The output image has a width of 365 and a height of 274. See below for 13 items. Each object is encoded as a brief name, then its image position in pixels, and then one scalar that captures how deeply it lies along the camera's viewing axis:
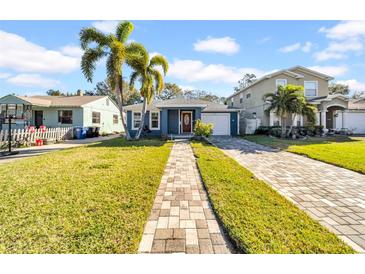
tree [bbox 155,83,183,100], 47.88
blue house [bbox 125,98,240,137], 17.48
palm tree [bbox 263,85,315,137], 15.02
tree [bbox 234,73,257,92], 52.00
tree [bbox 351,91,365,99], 52.78
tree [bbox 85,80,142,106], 47.58
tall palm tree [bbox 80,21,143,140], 12.48
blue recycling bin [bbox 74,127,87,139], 18.94
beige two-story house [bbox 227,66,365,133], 20.42
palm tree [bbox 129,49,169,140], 13.45
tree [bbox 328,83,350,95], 45.61
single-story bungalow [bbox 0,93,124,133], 18.75
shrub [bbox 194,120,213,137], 15.02
